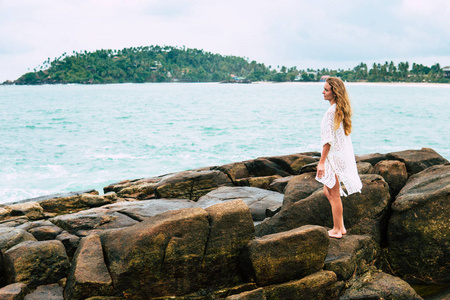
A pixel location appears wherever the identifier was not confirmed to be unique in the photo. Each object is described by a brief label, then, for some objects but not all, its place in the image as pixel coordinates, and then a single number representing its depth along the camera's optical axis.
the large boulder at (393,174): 8.34
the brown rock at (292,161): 12.86
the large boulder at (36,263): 6.41
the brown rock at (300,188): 7.94
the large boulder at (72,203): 10.73
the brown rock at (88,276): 5.72
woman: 6.58
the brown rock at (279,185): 11.00
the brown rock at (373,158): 11.14
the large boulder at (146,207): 9.10
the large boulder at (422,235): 6.89
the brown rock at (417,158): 9.96
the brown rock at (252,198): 9.24
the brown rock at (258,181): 11.88
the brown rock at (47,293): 6.11
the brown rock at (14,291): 5.72
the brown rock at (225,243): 6.23
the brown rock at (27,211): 9.76
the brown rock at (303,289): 6.09
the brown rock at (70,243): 7.82
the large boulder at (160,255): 5.90
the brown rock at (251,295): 5.91
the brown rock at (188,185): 11.30
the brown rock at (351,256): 6.41
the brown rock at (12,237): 7.05
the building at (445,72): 160.25
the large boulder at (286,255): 6.11
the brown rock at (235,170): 12.49
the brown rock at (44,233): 8.06
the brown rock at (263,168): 12.77
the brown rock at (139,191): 11.95
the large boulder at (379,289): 6.21
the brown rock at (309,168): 8.66
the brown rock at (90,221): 8.41
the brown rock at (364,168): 8.68
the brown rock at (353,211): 7.34
